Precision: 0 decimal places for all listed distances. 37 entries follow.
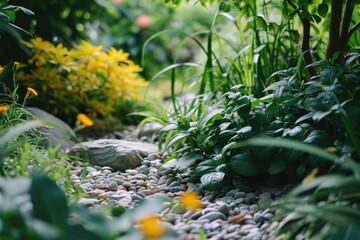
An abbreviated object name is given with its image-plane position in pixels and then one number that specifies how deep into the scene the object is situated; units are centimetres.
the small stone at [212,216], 200
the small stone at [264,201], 207
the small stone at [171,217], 199
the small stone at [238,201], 216
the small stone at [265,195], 215
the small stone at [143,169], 265
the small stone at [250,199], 217
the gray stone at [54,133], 295
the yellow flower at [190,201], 165
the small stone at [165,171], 254
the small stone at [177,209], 208
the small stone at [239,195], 221
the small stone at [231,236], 183
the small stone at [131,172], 263
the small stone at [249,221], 196
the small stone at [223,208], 207
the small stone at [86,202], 203
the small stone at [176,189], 235
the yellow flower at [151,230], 135
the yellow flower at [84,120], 198
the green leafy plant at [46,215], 137
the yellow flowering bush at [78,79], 342
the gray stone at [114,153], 269
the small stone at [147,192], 231
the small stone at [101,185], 239
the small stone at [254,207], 208
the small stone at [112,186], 238
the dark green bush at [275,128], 206
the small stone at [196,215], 203
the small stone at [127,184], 244
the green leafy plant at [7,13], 228
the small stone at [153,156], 283
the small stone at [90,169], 262
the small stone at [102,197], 221
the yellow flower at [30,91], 231
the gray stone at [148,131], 362
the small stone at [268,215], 194
